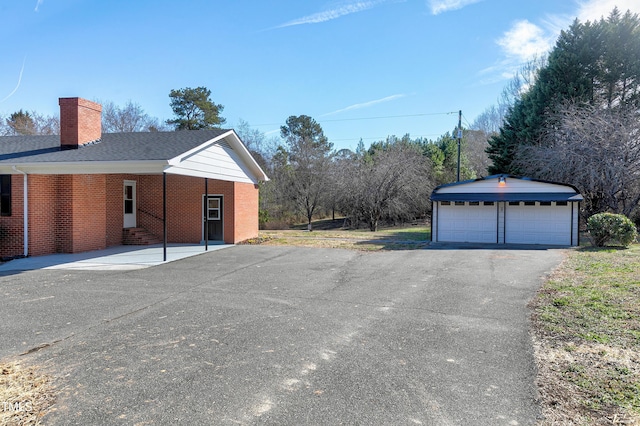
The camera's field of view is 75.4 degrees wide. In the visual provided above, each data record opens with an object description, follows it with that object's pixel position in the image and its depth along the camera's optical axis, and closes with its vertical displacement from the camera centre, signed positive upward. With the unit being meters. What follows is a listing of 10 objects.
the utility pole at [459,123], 25.21 +5.25
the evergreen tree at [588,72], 24.62 +8.11
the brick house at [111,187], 12.05 +0.45
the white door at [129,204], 15.84 -0.14
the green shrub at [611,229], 14.98 -0.88
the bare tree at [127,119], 38.65 +7.90
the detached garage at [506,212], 17.38 -0.33
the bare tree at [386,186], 29.84 +1.23
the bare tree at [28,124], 34.72 +6.55
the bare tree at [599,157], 19.56 +2.33
